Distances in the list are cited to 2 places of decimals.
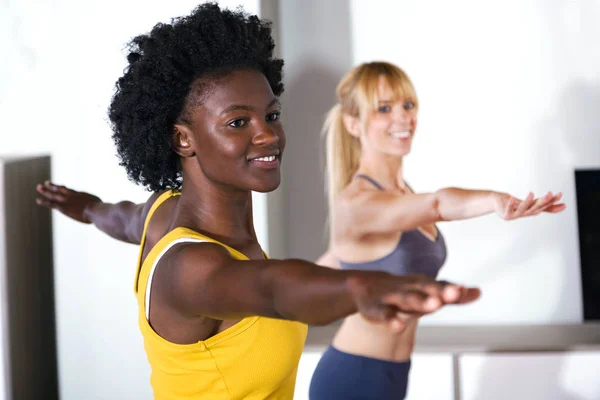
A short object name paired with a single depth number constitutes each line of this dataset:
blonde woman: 2.99
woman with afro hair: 1.27
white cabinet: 3.13
